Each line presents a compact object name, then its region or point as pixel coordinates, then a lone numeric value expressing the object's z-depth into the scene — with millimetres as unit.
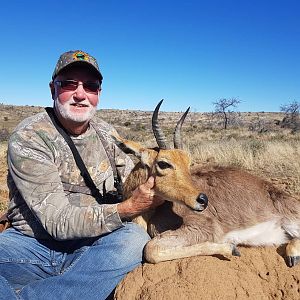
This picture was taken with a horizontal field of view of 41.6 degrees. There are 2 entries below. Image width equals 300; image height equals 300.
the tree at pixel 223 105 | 49262
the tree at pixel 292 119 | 33478
